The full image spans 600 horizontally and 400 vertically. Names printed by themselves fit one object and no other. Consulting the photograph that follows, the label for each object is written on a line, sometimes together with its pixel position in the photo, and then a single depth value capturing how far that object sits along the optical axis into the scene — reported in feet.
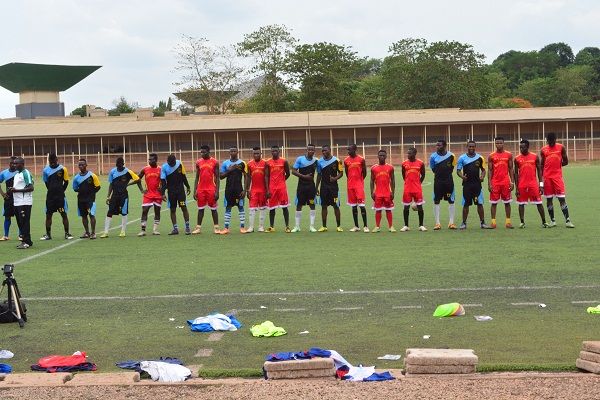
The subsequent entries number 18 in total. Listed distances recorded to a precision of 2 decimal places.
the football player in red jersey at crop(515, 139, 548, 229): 94.24
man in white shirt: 88.82
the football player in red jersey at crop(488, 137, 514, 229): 94.93
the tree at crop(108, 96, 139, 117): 523.20
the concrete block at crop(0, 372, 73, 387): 36.85
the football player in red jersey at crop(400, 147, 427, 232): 95.73
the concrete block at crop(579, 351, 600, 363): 36.72
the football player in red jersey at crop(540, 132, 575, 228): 94.08
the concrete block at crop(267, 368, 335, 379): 37.13
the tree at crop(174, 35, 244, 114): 407.70
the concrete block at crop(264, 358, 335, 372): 37.15
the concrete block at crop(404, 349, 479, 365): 36.92
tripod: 49.12
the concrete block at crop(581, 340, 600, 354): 37.04
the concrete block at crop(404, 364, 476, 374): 36.92
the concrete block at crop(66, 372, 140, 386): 36.72
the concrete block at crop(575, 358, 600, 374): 36.48
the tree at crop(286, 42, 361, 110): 370.35
